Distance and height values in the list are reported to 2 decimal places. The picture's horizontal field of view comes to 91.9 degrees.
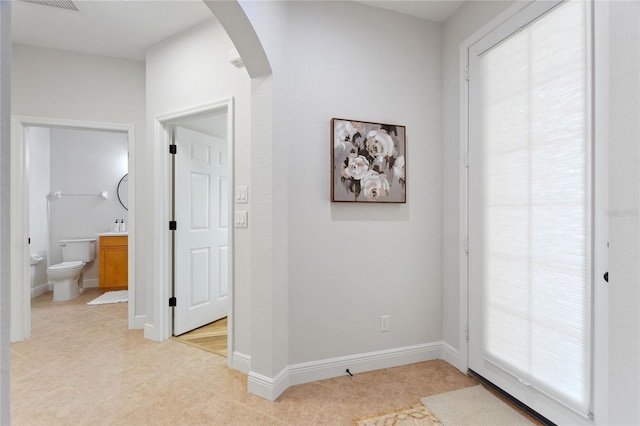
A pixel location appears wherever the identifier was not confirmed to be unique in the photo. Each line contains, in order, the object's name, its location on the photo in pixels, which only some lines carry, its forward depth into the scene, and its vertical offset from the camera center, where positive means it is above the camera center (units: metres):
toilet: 3.95 -0.74
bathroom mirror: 4.99 +0.30
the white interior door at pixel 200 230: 2.90 -0.20
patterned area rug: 1.69 -1.16
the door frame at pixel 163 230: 2.77 -0.17
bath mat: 3.94 -1.16
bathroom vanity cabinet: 4.53 -0.77
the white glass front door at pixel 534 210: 1.52 +0.00
